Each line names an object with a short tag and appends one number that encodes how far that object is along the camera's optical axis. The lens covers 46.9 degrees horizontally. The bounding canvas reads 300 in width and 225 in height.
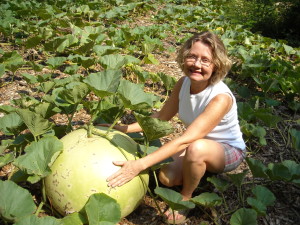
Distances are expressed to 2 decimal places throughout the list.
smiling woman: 1.95
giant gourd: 1.79
